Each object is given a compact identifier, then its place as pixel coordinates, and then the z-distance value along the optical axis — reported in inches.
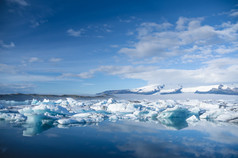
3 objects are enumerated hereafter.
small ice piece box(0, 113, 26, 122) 285.4
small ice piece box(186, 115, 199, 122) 356.2
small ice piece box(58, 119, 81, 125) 262.7
